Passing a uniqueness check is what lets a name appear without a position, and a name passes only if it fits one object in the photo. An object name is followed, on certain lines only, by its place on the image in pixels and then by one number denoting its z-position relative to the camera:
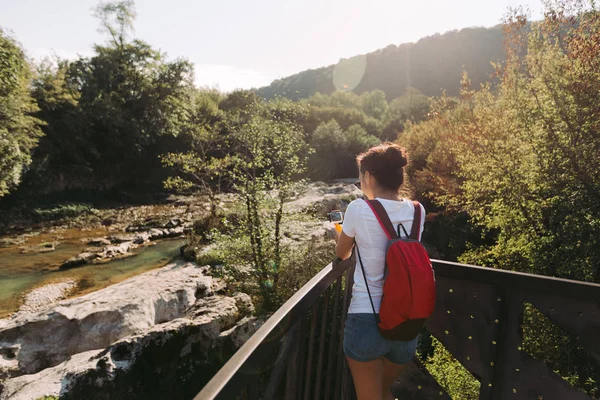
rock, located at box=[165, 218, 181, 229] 19.10
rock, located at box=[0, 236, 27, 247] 16.36
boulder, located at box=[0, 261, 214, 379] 7.56
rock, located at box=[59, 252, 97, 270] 13.09
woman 1.97
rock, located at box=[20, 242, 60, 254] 15.15
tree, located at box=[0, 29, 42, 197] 17.19
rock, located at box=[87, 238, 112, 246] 16.02
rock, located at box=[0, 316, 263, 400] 5.73
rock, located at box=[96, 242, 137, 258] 14.26
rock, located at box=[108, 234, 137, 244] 16.41
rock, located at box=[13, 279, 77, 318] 10.13
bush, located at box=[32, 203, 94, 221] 21.68
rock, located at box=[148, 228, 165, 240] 17.19
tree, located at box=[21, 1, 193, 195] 26.72
